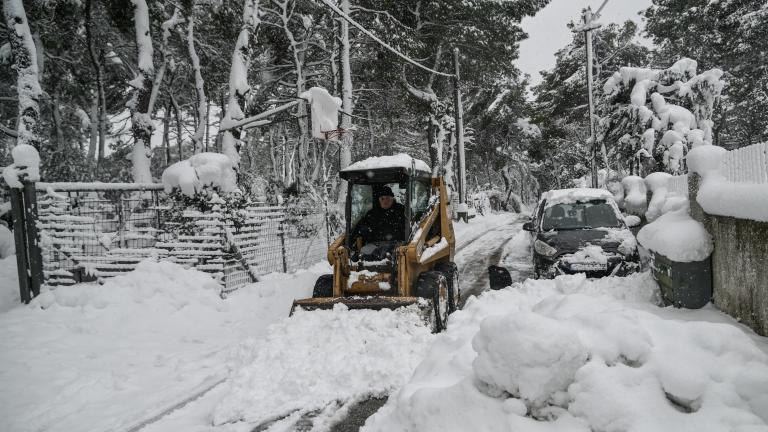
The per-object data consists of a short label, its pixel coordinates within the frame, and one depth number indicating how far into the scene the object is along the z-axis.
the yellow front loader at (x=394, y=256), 5.95
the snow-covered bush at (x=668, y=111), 17.05
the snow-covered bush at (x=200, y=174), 9.02
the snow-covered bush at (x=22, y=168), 7.75
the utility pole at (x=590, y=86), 22.55
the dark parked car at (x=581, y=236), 7.67
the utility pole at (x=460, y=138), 21.38
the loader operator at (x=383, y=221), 7.15
